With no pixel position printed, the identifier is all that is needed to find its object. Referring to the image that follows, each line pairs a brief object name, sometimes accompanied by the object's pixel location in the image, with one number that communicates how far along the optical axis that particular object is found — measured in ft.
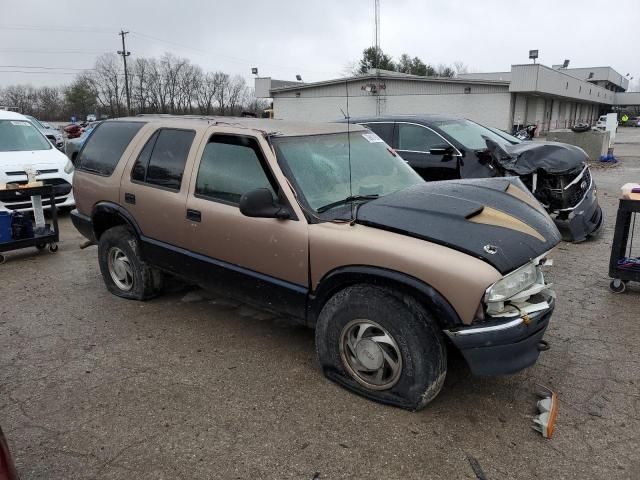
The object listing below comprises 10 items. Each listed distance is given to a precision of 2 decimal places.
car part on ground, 9.57
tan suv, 9.33
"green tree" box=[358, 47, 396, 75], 175.52
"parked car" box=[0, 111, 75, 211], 26.76
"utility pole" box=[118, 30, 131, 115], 192.13
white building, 110.42
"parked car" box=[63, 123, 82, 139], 90.84
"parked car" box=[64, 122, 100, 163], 49.41
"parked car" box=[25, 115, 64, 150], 63.82
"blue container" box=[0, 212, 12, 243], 20.88
